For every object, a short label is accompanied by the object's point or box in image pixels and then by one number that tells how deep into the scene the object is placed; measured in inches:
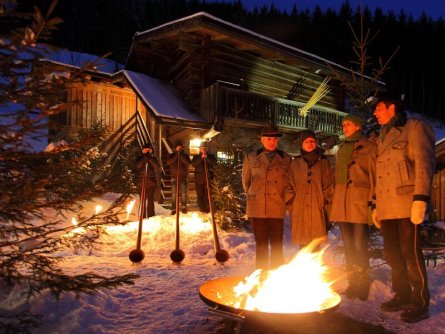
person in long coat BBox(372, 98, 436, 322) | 137.6
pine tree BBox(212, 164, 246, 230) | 352.8
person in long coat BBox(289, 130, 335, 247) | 179.5
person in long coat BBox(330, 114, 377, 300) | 162.7
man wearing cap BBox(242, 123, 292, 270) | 185.3
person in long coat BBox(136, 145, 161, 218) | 386.9
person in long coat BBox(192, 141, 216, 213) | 422.9
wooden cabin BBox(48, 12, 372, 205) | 530.9
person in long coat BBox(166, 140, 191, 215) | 406.6
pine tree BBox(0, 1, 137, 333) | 96.2
